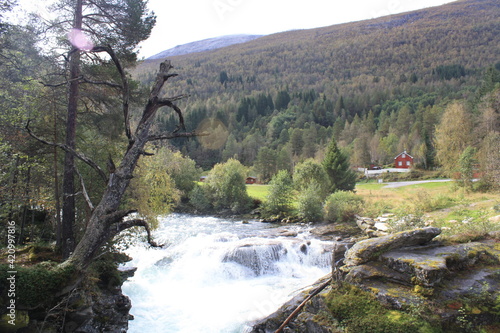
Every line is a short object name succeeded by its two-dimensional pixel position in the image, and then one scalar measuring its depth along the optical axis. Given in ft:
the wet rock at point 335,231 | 72.38
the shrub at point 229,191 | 122.52
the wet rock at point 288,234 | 73.26
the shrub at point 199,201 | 123.44
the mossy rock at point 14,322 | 17.76
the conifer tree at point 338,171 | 116.47
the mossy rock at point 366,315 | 18.80
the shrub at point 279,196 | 105.60
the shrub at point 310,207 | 94.17
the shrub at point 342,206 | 86.84
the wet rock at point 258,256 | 56.03
